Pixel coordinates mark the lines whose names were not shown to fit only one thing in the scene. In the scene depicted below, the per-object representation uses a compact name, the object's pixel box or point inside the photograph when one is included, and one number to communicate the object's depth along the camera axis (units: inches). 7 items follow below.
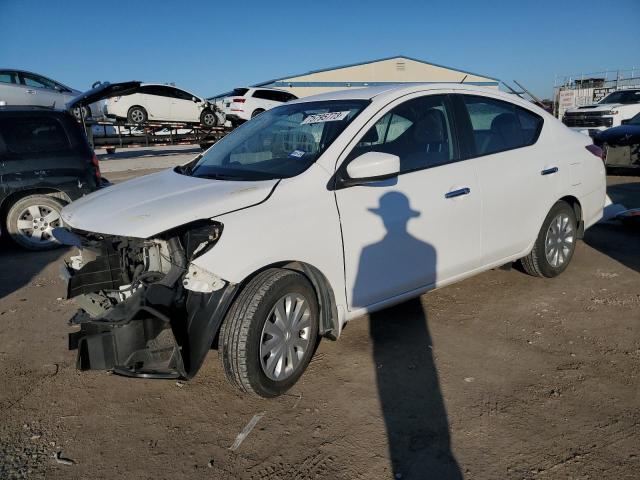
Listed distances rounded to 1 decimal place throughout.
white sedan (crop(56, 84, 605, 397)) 109.7
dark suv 256.4
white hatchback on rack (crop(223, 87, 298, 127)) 839.1
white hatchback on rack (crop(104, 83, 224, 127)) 738.8
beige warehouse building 1608.0
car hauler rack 695.1
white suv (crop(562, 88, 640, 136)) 630.5
